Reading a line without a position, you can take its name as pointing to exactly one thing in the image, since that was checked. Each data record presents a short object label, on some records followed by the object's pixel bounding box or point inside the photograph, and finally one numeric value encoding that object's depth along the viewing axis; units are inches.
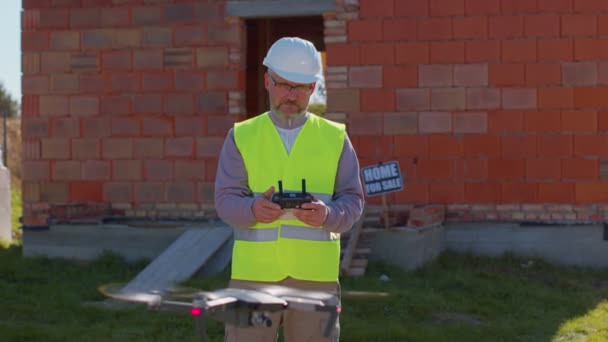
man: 158.1
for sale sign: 402.6
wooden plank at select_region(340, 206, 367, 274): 371.9
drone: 131.1
